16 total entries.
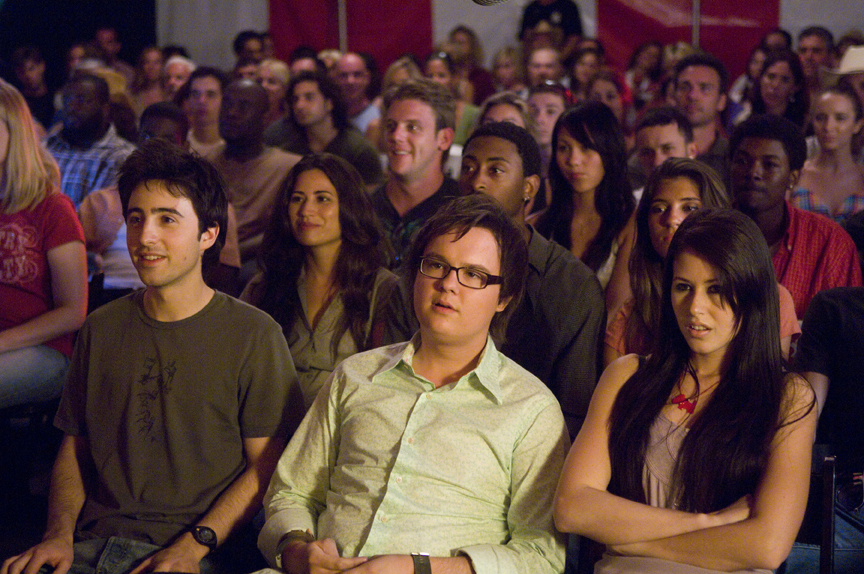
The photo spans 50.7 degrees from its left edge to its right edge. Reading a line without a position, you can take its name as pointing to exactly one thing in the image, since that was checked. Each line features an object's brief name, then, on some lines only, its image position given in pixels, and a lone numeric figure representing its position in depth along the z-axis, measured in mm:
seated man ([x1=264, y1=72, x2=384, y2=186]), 5262
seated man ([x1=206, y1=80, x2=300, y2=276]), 4547
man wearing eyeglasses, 1733
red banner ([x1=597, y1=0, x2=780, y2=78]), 7188
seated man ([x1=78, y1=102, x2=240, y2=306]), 3682
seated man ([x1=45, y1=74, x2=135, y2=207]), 4512
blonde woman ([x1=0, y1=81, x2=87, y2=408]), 2838
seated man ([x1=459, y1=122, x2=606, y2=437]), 2383
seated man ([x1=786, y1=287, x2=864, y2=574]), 2209
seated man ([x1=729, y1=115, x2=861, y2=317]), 2895
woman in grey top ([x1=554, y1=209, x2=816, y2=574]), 1627
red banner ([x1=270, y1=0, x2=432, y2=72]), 8180
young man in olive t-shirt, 1950
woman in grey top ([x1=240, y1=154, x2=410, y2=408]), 2635
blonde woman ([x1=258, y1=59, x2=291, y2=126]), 6430
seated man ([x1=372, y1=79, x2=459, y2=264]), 3676
